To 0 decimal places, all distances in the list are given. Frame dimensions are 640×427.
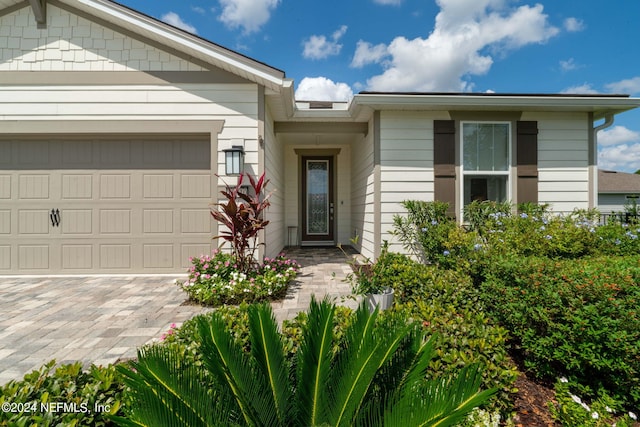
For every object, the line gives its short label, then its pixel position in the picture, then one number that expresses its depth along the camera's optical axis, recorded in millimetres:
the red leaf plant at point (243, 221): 3857
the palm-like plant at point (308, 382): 1070
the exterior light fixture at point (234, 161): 4352
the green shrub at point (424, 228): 4465
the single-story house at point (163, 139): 4387
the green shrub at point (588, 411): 1560
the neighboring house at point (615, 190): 15320
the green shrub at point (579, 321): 1702
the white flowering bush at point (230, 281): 3422
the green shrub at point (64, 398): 1189
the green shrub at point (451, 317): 1704
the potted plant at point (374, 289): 2863
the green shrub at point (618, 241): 3604
